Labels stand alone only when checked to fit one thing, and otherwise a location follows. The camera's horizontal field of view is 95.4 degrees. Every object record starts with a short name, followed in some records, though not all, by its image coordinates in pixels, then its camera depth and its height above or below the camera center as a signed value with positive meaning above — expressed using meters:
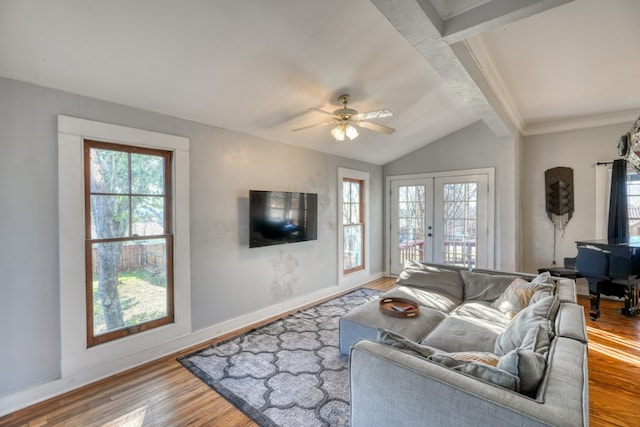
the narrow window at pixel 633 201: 4.09 +0.12
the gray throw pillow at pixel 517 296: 2.56 -0.79
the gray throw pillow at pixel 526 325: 1.67 -0.69
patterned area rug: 2.02 -1.38
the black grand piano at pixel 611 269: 3.27 -0.69
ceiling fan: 2.86 +0.90
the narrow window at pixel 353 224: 5.19 -0.24
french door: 4.89 -0.17
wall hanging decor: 4.62 +0.22
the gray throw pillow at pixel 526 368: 1.16 -0.65
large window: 2.48 -0.26
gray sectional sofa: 1.06 -0.70
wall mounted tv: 3.49 -0.09
